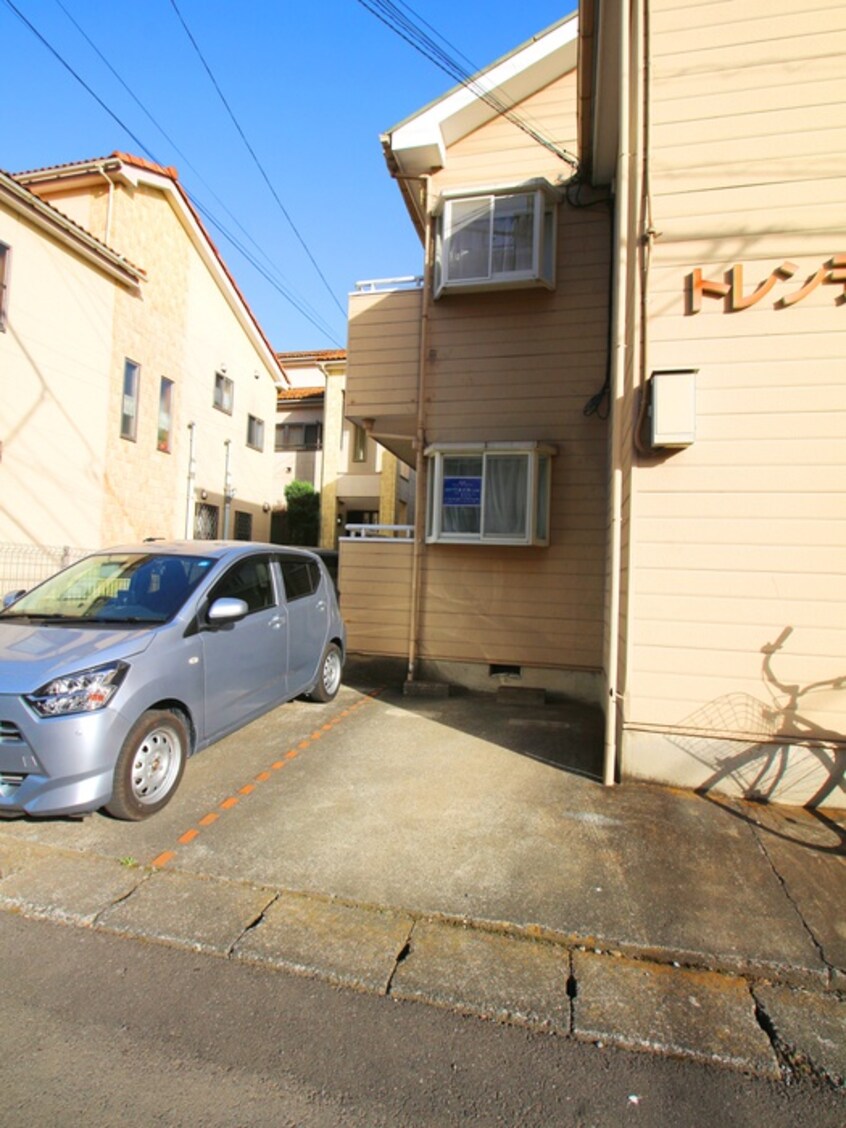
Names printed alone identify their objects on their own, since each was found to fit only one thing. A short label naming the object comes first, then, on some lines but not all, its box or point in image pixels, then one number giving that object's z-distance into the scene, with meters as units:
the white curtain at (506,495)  7.52
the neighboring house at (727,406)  4.34
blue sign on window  7.73
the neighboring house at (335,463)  17.09
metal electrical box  4.40
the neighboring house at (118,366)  10.27
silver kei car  3.36
